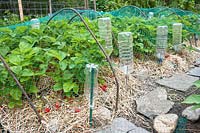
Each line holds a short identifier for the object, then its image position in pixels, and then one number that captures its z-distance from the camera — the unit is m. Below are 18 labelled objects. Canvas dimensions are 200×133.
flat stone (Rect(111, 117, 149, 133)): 1.59
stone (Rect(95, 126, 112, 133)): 1.58
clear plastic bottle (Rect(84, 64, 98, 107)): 1.56
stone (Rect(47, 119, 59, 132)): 1.56
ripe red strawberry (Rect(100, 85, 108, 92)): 1.95
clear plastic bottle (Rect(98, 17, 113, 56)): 2.37
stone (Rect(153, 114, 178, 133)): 1.61
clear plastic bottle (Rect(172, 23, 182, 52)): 3.05
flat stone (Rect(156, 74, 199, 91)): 2.28
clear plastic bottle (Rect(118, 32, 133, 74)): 2.21
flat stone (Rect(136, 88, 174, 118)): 1.85
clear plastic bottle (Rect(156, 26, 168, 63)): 2.75
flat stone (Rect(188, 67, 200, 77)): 2.67
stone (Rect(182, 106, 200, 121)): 1.73
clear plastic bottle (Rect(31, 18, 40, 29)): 2.46
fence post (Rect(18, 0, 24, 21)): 4.47
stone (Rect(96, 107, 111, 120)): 1.70
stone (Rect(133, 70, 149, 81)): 2.38
